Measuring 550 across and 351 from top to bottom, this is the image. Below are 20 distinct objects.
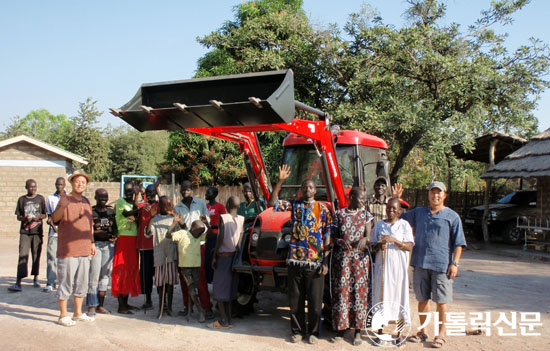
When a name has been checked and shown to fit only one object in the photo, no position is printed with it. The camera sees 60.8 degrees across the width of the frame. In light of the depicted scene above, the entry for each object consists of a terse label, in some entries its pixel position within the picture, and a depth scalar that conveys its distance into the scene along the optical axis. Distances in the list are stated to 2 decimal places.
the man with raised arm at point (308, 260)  5.50
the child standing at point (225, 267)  6.18
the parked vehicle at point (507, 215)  16.95
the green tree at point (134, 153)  40.28
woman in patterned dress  5.50
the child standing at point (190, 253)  6.47
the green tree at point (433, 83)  15.01
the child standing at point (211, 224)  7.29
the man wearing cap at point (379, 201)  6.72
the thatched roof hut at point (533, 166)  14.66
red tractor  5.55
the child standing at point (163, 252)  6.75
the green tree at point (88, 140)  33.31
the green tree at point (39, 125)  51.53
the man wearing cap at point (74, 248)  6.23
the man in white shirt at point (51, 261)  8.19
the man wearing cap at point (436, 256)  5.50
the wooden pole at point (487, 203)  16.72
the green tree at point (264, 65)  17.44
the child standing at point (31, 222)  8.43
